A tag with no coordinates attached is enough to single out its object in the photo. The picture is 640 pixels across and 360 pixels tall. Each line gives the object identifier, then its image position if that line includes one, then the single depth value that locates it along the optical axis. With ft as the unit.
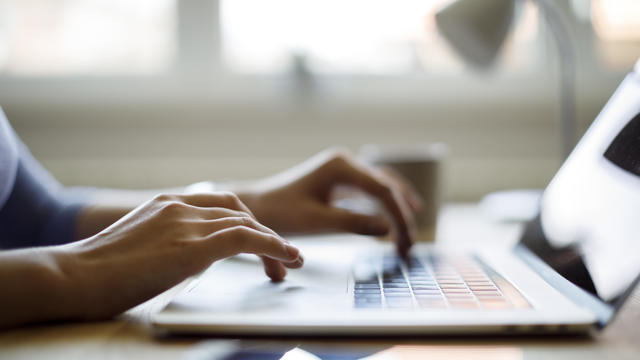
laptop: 1.09
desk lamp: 2.75
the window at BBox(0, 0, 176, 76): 4.60
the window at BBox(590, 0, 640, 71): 4.44
